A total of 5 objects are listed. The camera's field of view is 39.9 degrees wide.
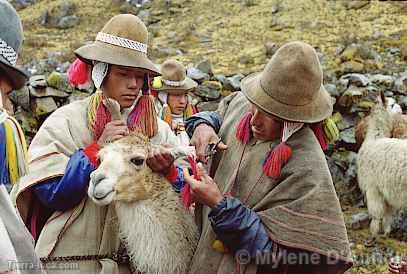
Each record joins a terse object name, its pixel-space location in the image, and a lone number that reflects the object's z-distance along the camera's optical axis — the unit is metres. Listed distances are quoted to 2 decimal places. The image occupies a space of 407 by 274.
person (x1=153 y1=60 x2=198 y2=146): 5.91
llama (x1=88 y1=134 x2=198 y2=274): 2.38
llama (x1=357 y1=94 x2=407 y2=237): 6.49
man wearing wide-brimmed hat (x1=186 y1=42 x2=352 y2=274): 2.20
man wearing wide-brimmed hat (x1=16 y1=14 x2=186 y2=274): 2.39
